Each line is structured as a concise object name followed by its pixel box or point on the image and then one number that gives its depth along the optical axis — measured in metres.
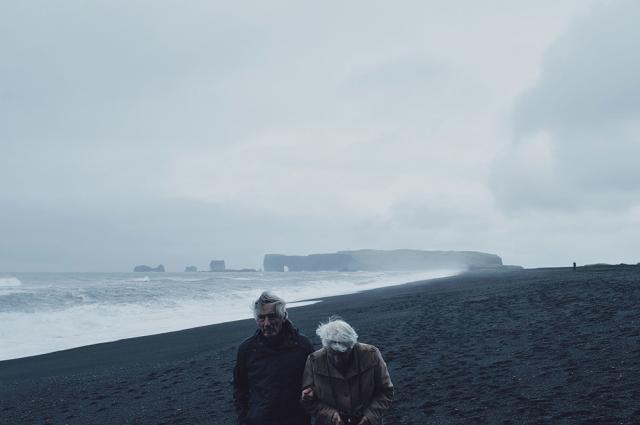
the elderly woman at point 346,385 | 3.87
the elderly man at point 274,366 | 4.05
